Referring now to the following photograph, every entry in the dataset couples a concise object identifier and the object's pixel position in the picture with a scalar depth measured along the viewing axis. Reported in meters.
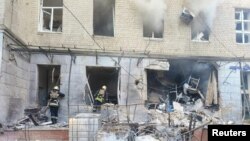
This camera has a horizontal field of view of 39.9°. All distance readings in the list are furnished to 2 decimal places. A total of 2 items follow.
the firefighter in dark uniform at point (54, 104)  14.70
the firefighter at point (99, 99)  15.34
